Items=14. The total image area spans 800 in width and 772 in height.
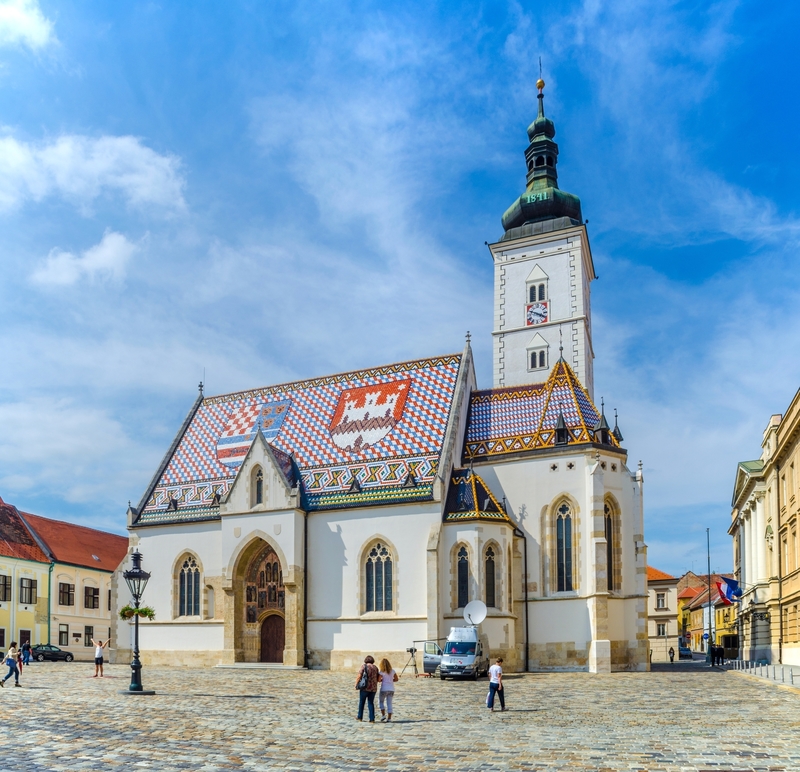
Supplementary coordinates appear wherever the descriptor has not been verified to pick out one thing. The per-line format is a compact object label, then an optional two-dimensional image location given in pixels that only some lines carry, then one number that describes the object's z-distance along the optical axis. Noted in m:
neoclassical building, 37.66
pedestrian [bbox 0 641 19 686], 25.66
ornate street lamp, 24.31
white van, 30.34
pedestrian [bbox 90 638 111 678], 32.69
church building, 36.34
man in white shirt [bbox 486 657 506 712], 18.93
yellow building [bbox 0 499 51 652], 51.84
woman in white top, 17.50
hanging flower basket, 28.54
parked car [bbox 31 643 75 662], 49.47
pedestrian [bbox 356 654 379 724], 17.23
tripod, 34.84
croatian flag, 43.94
